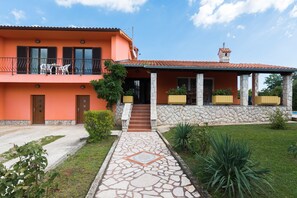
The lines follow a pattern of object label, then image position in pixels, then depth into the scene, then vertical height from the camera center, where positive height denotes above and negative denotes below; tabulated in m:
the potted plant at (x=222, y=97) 13.14 +0.06
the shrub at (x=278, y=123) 10.43 -1.42
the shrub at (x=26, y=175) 2.35 -1.11
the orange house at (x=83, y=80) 13.05 +1.34
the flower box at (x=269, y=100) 13.43 -0.12
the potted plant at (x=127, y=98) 13.80 -0.13
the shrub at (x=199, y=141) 5.62 -1.38
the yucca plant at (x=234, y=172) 3.40 -1.46
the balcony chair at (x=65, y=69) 13.91 +2.10
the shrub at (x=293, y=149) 5.50 -1.56
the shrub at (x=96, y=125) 8.25 -1.31
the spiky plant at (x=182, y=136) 6.48 -1.41
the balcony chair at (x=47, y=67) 13.95 +2.22
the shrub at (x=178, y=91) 13.16 +0.43
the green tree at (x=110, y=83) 12.66 +0.95
